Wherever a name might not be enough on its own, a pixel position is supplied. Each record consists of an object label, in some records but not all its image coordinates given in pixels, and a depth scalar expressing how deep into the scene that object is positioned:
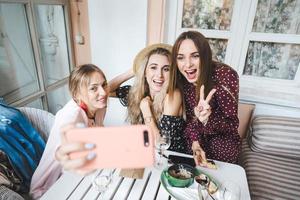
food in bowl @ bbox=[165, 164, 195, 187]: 0.91
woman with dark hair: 1.18
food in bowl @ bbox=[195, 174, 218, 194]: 0.90
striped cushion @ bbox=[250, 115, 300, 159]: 1.63
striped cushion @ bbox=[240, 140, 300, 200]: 1.32
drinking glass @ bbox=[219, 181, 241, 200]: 0.88
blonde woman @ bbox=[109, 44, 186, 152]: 1.32
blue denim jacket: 1.11
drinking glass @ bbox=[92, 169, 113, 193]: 0.87
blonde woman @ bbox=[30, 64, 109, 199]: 1.11
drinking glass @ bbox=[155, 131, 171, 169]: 1.07
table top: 0.88
